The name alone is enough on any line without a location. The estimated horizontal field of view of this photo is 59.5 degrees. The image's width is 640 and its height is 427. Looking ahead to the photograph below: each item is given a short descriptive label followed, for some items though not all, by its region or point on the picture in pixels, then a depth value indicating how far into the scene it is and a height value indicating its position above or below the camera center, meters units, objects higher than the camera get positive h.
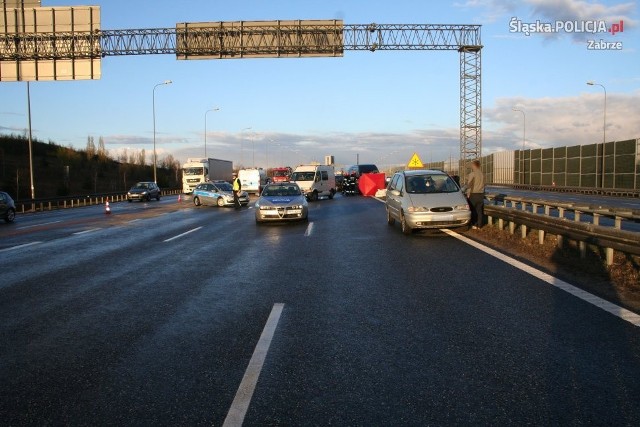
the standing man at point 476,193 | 14.72 -0.31
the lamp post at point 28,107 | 35.91 +4.88
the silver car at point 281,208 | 18.58 -0.86
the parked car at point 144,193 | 45.31 -0.83
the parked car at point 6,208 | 24.02 -1.06
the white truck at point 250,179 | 51.91 +0.30
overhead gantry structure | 27.03 +6.90
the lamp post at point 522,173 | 56.84 +0.82
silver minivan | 13.93 -0.53
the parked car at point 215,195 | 32.92 -0.74
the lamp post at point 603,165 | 39.39 +1.10
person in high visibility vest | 30.80 -0.59
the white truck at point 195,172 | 50.59 +0.94
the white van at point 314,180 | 35.34 +0.13
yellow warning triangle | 30.91 +1.09
